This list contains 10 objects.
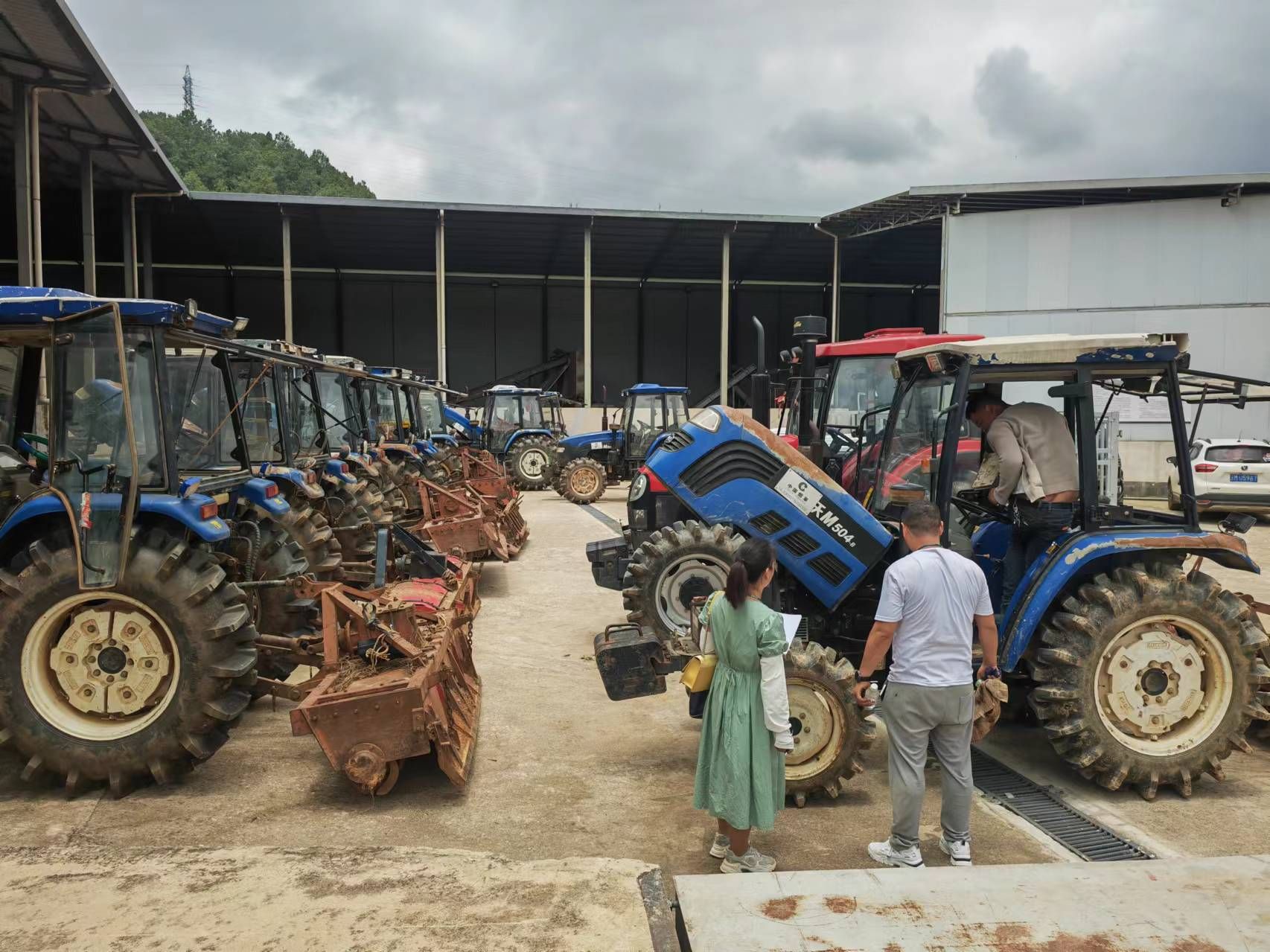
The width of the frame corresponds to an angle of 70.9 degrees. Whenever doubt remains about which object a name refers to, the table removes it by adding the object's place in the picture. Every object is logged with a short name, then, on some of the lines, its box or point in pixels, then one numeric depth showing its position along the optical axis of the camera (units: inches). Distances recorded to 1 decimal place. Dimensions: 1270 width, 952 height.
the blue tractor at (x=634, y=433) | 684.1
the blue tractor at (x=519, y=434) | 754.2
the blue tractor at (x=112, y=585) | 163.3
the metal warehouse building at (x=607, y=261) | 692.1
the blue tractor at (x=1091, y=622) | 166.1
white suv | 560.7
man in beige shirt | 176.6
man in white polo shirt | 137.3
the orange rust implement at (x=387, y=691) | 160.4
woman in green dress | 134.4
